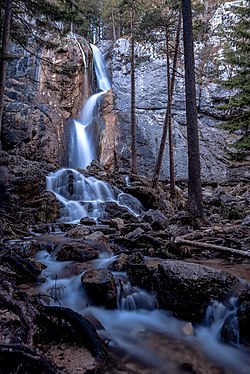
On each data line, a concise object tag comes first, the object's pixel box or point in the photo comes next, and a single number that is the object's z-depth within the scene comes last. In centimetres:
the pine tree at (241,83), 1062
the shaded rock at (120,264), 470
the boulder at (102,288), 381
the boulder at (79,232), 714
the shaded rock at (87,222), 952
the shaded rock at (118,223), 826
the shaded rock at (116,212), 1052
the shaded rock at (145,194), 1291
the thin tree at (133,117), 1642
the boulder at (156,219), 806
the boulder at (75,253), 529
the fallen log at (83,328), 257
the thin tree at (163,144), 1408
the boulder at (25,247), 501
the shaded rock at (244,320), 321
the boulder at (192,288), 351
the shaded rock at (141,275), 410
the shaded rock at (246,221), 806
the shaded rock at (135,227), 765
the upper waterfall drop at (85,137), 1961
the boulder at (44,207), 949
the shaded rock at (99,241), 565
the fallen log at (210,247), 471
